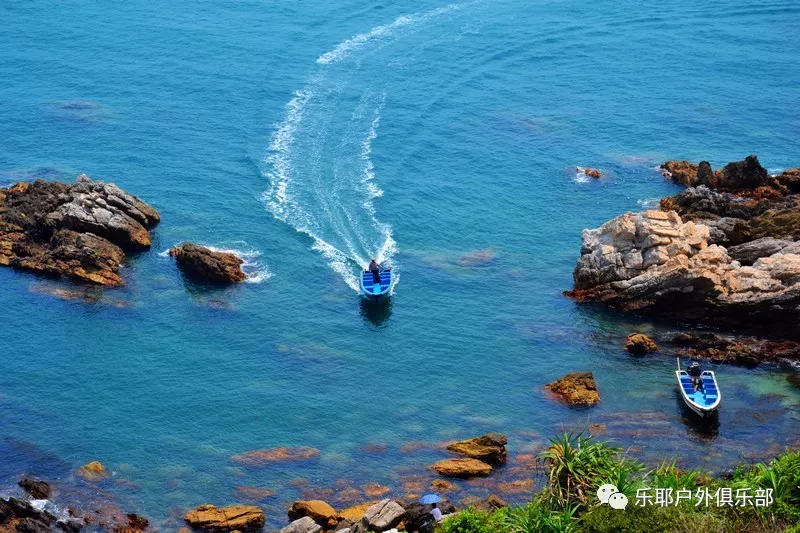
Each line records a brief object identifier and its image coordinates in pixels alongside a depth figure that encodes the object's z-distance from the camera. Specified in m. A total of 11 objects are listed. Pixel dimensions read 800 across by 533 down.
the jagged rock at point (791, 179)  104.94
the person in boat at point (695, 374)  79.38
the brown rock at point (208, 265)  95.69
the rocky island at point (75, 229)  96.25
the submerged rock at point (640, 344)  85.56
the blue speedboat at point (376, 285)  92.69
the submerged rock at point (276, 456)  75.00
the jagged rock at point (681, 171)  111.88
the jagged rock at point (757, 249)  89.50
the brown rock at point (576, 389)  80.19
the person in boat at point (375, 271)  94.22
